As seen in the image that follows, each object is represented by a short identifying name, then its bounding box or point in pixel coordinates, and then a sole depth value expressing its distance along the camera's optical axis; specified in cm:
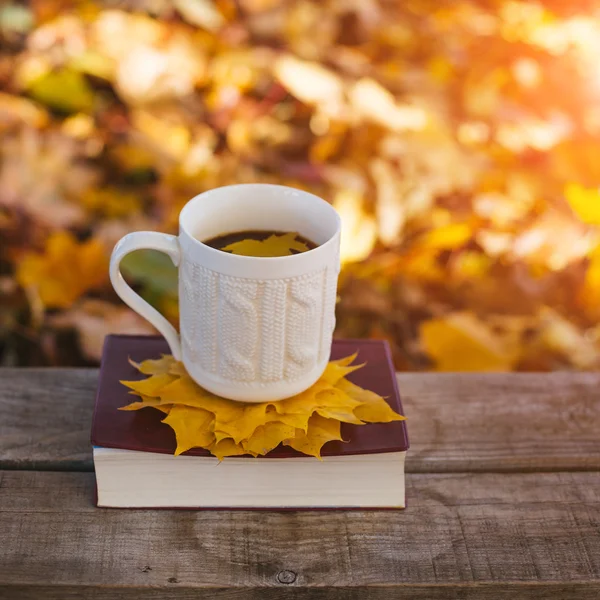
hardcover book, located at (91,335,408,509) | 60
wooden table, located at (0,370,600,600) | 56
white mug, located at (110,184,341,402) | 58
